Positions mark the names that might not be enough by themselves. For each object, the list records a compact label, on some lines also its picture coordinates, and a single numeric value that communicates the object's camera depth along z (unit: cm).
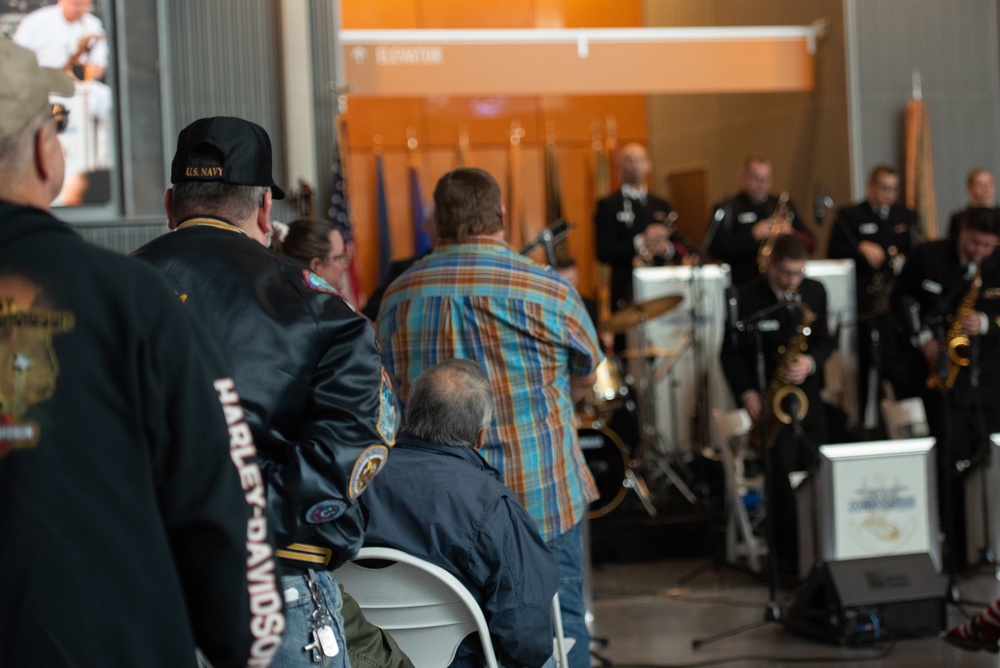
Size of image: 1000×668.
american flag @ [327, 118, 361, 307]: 1357
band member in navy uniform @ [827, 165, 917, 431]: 1443
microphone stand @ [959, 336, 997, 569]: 1111
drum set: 1224
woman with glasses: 671
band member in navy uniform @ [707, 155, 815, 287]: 1442
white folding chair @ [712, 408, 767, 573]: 1155
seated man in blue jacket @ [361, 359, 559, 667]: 490
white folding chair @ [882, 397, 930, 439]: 1220
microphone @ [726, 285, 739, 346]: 1002
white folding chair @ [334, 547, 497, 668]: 483
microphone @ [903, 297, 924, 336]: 1040
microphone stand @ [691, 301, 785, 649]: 936
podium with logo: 907
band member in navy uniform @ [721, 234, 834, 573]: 1132
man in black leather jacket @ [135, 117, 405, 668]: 346
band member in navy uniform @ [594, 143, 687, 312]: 1492
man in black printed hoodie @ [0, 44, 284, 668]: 233
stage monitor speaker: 900
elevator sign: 1462
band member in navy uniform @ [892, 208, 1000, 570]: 1135
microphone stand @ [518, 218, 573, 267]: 849
